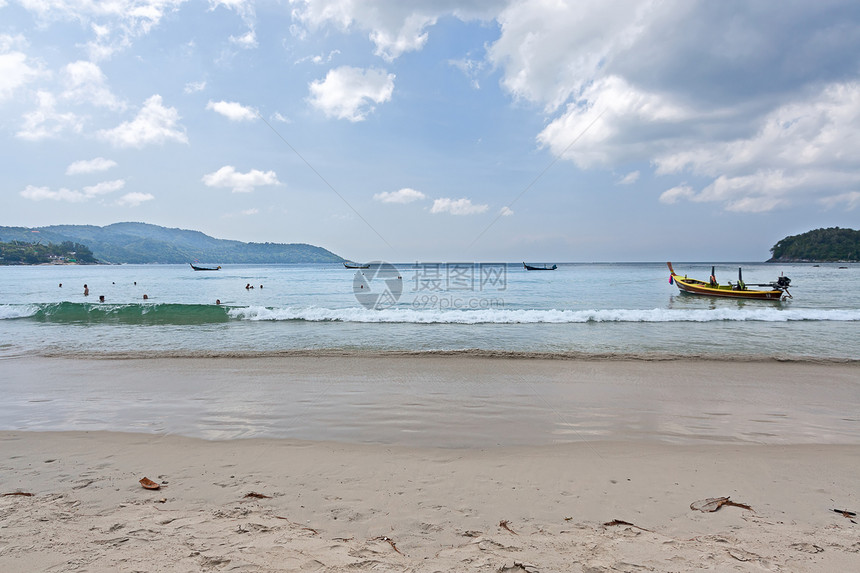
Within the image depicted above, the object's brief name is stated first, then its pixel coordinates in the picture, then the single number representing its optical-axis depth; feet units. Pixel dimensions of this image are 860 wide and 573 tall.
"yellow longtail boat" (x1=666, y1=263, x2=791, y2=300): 84.69
